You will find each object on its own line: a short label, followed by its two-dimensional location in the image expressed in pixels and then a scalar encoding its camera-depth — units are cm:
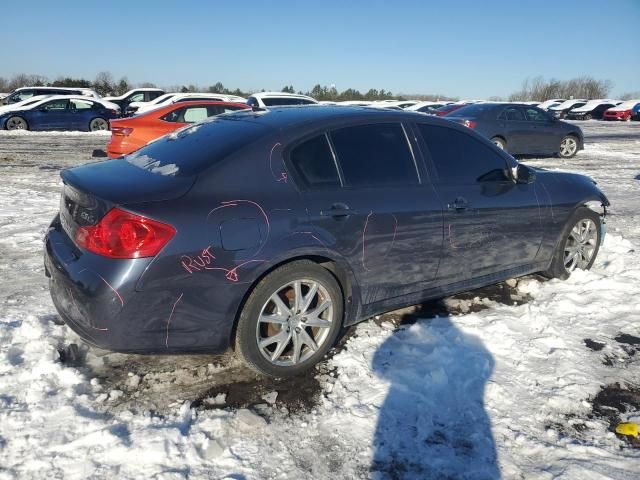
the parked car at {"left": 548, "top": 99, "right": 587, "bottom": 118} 3780
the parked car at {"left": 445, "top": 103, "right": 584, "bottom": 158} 1262
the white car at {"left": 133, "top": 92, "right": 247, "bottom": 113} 1829
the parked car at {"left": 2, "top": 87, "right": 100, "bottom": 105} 2288
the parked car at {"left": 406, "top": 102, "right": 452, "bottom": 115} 2449
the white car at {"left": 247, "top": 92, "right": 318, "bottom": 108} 1560
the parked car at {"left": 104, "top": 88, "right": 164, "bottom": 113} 2434
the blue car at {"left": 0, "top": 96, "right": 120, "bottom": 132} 1852
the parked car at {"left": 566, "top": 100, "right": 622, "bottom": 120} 3719
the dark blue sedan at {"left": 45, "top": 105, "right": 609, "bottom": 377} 276
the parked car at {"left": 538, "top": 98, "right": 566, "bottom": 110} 4255
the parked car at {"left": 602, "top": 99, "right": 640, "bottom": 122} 3466
